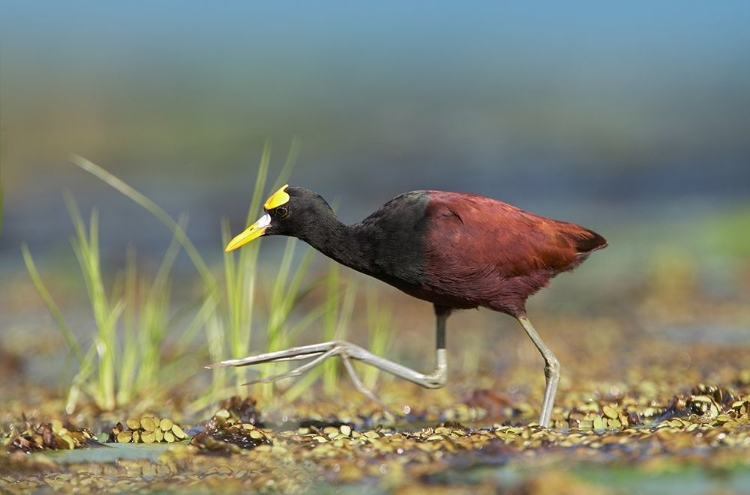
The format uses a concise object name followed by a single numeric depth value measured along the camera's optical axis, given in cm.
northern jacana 1202
